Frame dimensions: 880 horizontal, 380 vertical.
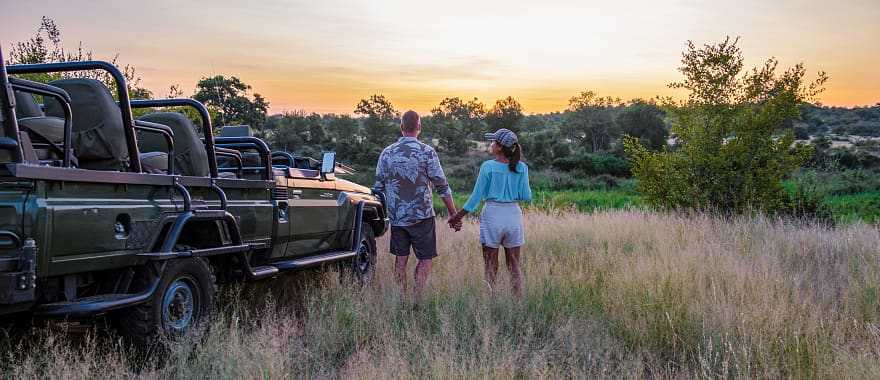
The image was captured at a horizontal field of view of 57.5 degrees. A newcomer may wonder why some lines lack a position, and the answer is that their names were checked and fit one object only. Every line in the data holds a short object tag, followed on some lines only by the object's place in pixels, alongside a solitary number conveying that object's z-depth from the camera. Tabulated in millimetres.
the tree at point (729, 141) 16969
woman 7594
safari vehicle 4453
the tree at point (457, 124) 67438
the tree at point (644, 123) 72812
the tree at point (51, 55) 15828
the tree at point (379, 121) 61288
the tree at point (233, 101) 37344
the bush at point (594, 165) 61219
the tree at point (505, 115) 74062
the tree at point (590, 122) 79625
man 7539
